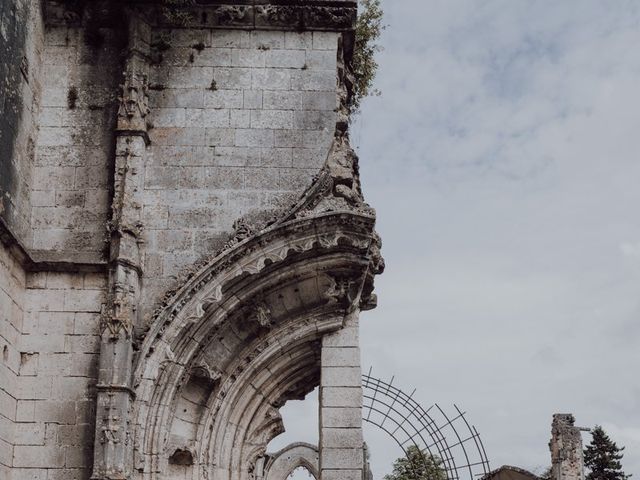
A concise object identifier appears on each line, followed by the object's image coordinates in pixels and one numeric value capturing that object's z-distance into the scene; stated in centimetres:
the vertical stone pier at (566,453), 1884
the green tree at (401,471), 3281
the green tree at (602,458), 3706
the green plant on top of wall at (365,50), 1491
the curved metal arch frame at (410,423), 1343
